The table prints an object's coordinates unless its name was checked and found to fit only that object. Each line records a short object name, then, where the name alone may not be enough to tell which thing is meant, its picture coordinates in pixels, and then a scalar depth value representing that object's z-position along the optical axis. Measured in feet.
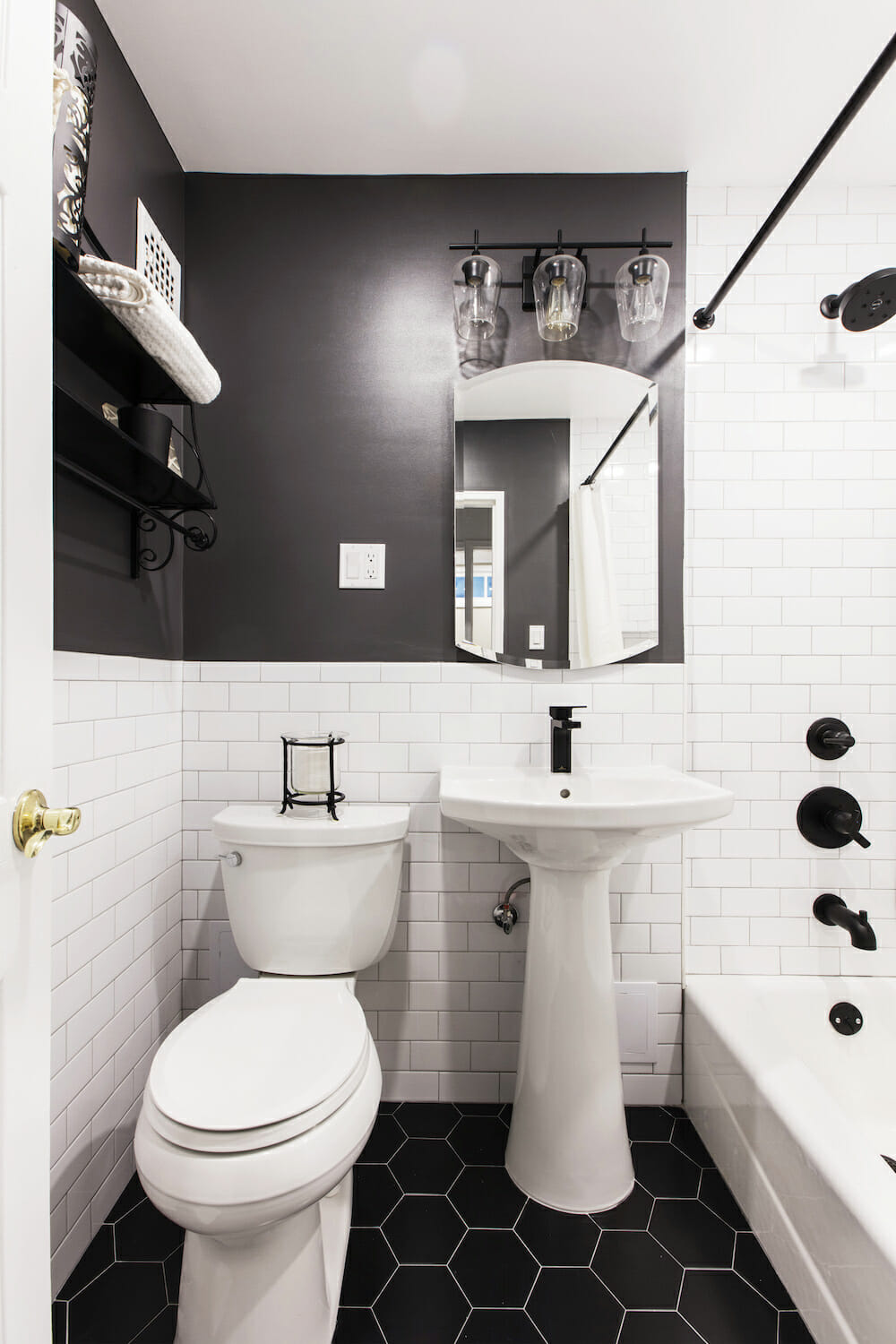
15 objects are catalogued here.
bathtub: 3.25
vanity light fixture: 5.28
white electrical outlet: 5.75
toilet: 3.04
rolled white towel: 3.56
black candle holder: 5.06
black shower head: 5.07
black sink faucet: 5.41
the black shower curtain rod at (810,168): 3.45
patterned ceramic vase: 3.02
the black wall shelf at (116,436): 3.53
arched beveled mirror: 5.70
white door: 2.22
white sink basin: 4.14
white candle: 5.18
